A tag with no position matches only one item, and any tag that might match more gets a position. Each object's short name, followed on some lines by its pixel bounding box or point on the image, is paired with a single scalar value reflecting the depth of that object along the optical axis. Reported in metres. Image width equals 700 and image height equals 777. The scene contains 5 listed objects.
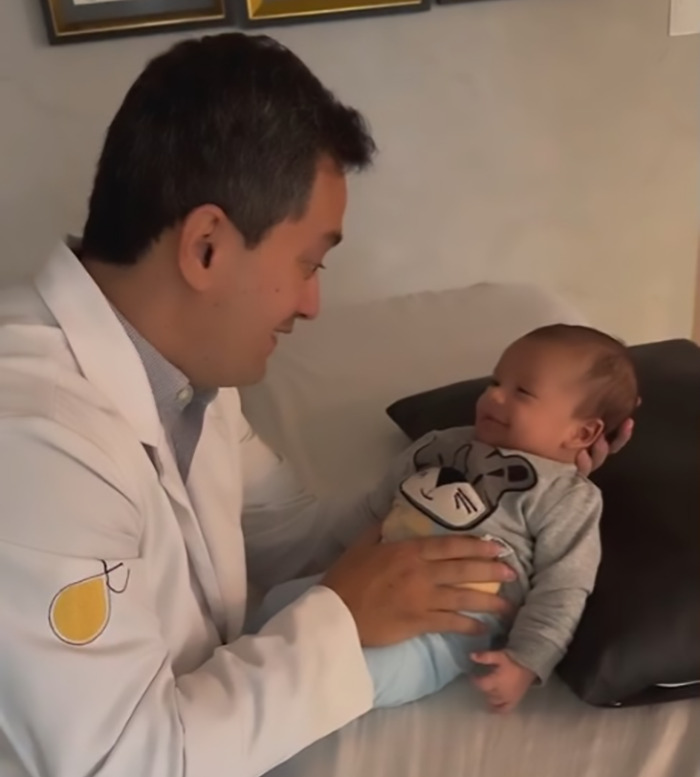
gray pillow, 1.10
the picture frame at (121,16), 1.99
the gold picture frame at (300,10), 2.03
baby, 1.12
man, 0.92
